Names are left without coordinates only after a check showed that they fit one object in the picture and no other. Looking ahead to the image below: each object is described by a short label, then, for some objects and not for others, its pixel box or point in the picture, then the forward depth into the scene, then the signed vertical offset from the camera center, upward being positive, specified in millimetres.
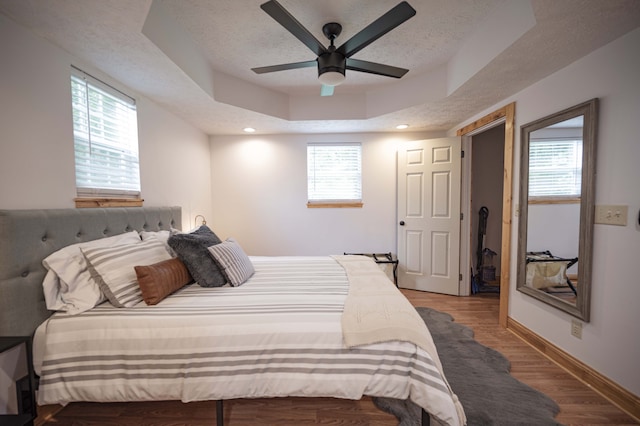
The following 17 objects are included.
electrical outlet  1734 -935
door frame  2326 -44
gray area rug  1388 -1244
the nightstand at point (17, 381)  1071 -844
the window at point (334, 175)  3570 +347
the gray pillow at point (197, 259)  1696 -422
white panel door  3176 -218
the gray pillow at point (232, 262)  1729 -468
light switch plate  1489 -103
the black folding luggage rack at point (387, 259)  3359 -846
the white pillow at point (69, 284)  1315 -470
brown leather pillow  1418 -494
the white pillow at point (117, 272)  1384 -427
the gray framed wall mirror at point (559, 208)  1670 -75
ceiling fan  1276 +961
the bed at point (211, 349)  1130 -717
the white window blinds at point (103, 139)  1699 +463
